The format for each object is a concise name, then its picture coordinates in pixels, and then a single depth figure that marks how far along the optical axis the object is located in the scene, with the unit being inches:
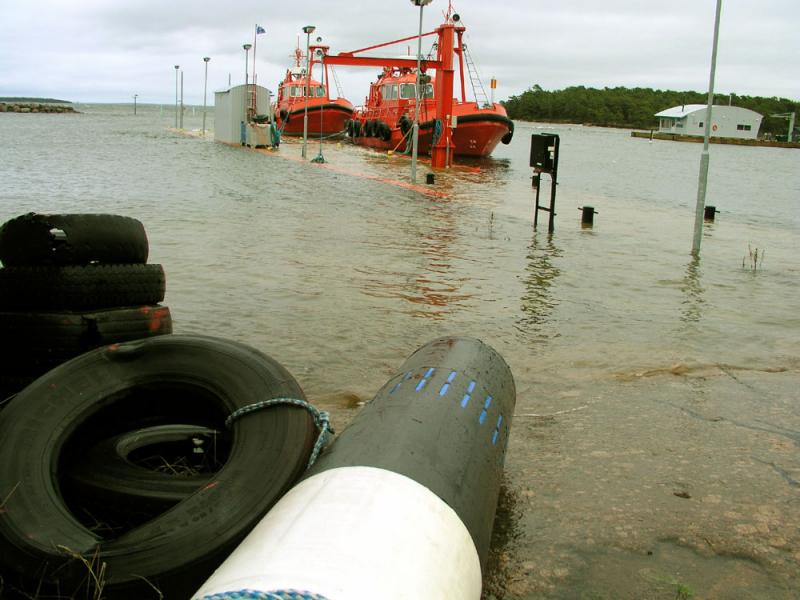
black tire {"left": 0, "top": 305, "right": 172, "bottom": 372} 152.1
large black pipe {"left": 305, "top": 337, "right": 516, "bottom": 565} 102.1
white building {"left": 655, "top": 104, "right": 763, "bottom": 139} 3843.5
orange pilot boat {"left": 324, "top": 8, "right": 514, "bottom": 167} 1115.3
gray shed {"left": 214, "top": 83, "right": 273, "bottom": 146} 1498.5
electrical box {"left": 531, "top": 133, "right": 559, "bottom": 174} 484.4
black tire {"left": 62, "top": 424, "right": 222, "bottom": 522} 114.8
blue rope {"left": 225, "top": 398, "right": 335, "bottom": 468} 118.1
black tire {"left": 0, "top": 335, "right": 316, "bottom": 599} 100.0
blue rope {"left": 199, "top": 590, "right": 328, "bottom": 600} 70.8
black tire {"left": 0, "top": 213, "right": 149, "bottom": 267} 159.3
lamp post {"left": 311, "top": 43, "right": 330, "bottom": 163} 1215.6
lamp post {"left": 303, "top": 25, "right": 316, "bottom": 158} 1128.5
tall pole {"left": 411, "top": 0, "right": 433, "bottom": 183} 818.0
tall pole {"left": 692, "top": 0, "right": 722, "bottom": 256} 407.2
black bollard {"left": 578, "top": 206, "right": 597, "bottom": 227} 567.5
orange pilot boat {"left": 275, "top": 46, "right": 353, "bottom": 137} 1999.3
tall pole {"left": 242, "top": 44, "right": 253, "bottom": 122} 1508.4
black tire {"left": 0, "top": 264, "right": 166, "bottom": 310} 156.7
